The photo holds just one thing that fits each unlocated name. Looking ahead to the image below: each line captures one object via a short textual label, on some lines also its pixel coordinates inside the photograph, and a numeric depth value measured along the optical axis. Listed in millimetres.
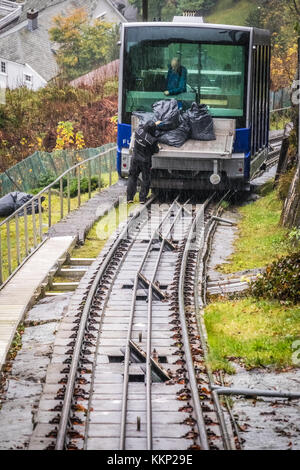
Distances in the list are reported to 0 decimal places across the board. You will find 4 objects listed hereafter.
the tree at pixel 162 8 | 71062
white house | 69438
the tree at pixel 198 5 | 71750
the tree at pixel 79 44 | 67500
